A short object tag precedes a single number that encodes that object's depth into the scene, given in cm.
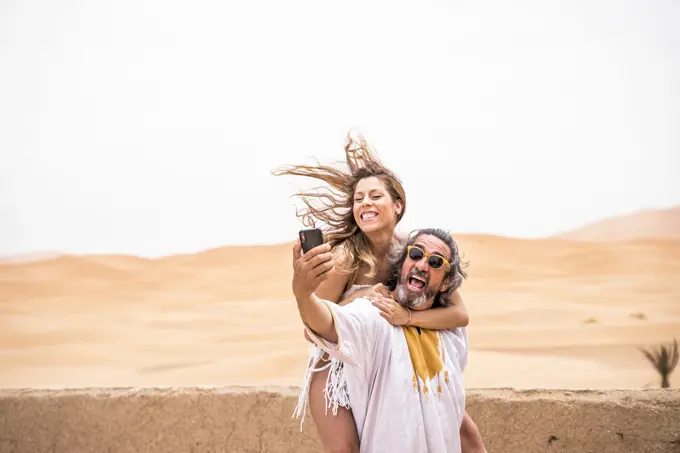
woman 321
